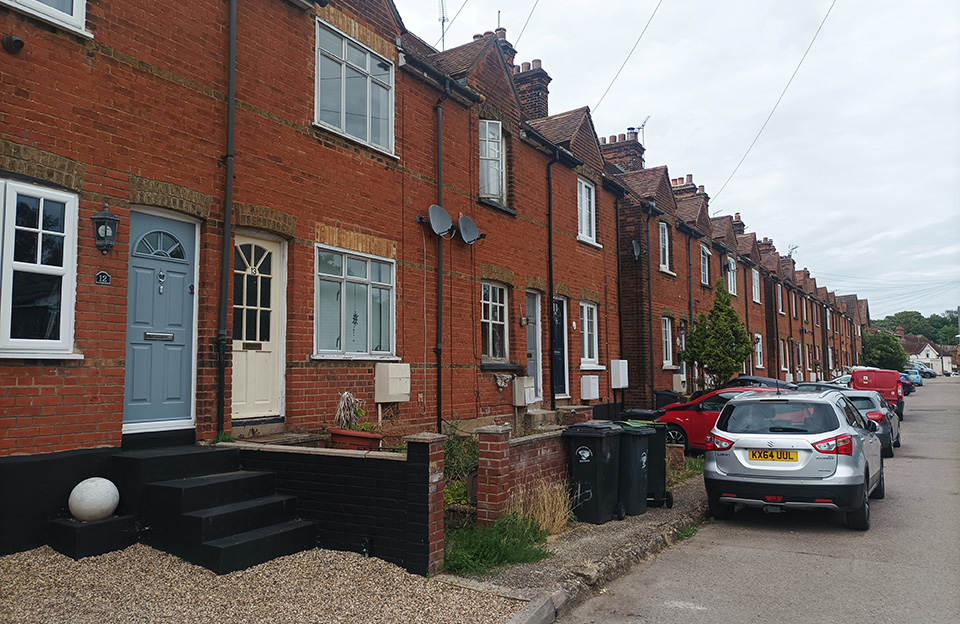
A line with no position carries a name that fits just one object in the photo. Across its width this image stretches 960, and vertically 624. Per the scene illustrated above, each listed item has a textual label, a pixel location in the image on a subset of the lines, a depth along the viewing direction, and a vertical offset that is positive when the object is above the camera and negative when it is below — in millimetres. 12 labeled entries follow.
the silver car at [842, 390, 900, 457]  15695 -1173
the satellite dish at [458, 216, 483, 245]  12234 +2342
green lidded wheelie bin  8922 -1358
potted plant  8547 -810
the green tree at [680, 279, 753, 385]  19438 +558
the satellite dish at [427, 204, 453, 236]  11469 +2370
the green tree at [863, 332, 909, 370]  60094 +851
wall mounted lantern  6734 +1321
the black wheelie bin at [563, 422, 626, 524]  8484 -1313
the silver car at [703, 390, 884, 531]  8156 -1125
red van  25219 -761
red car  15273 -1187
